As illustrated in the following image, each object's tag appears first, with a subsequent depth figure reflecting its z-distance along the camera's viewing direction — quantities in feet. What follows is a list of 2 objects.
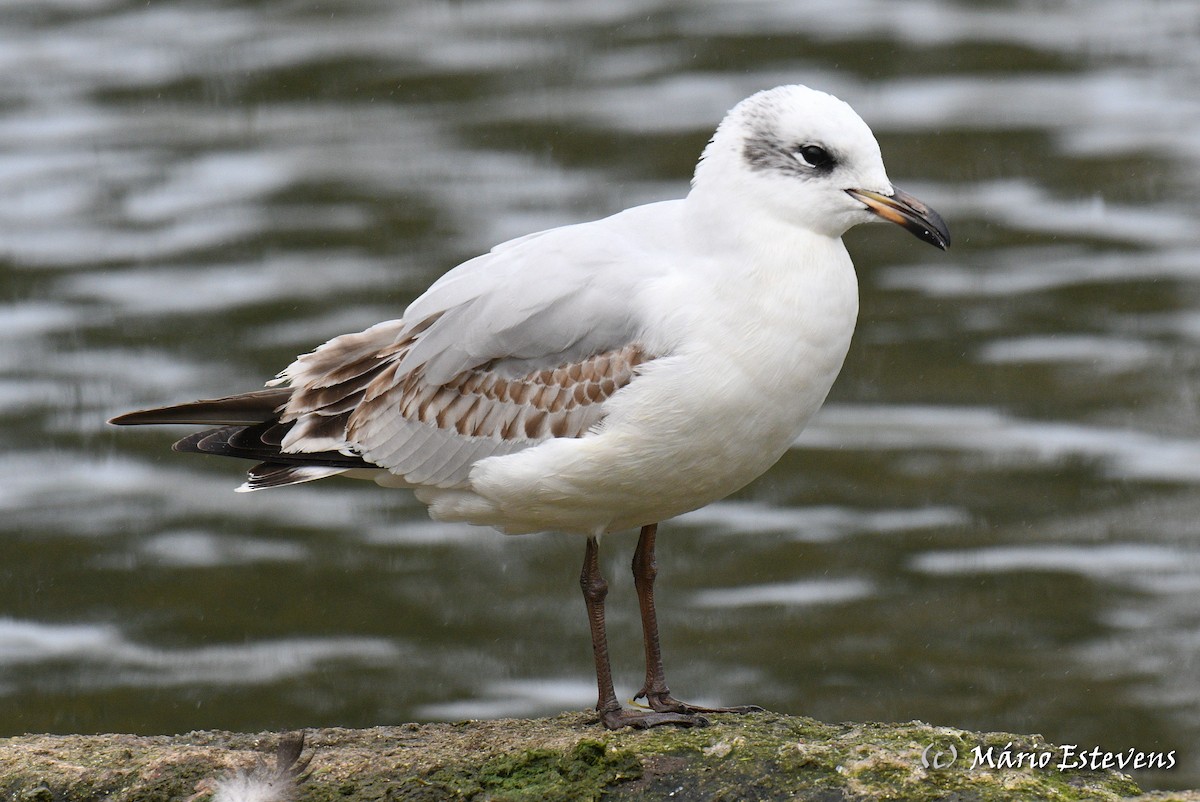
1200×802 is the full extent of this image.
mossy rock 37.73
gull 40.32
